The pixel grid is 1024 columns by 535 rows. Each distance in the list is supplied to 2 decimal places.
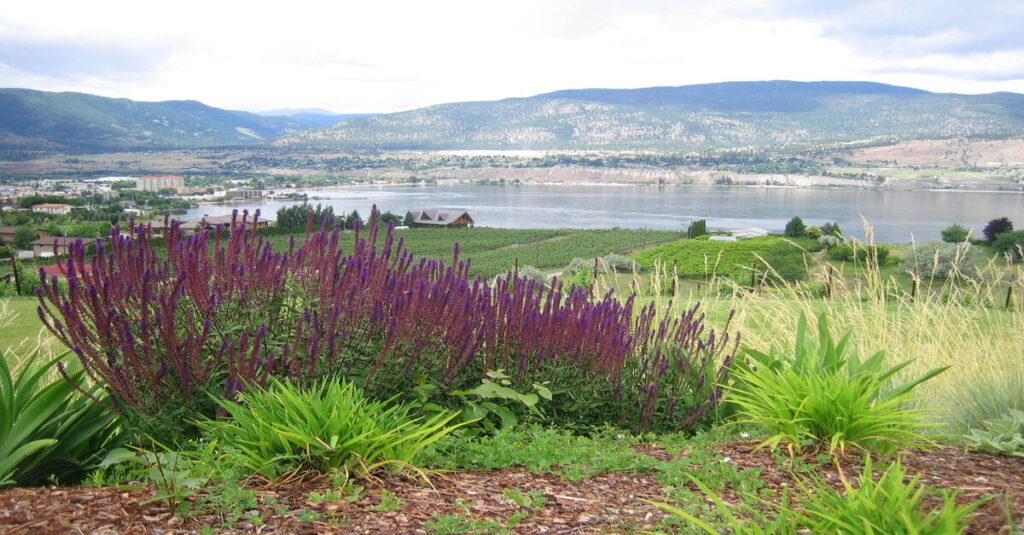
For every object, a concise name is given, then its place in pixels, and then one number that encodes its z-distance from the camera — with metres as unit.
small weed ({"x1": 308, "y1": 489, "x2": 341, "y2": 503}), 2.16
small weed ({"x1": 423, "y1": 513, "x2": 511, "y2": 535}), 1.97
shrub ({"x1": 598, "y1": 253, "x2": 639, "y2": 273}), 30.22
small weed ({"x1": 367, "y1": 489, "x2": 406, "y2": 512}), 2.12
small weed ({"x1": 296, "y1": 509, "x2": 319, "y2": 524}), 2.00
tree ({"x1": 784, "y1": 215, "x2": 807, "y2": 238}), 52.52
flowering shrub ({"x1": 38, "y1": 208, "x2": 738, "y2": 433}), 2.73
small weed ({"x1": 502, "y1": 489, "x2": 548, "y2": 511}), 2.23
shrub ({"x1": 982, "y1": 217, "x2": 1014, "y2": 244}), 40.97
